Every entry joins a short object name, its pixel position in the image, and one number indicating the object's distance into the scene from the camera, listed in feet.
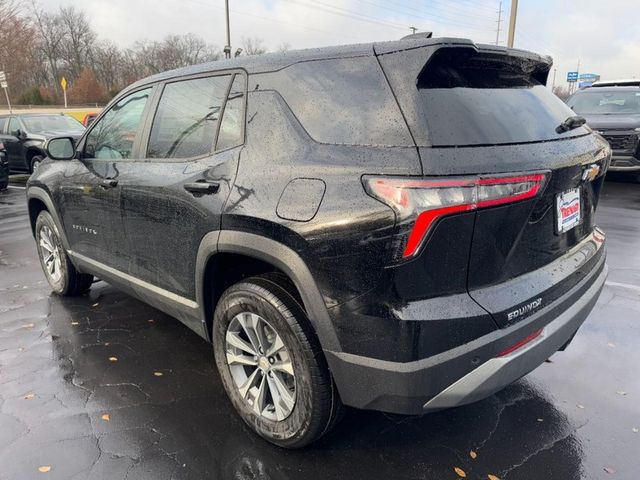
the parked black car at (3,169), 35.48
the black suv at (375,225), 6.22
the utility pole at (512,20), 51.08
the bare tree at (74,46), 225.15
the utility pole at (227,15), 80.57
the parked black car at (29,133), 41.04
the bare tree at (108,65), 223.51
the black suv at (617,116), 30.60
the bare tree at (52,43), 217.36
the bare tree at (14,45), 101.71
